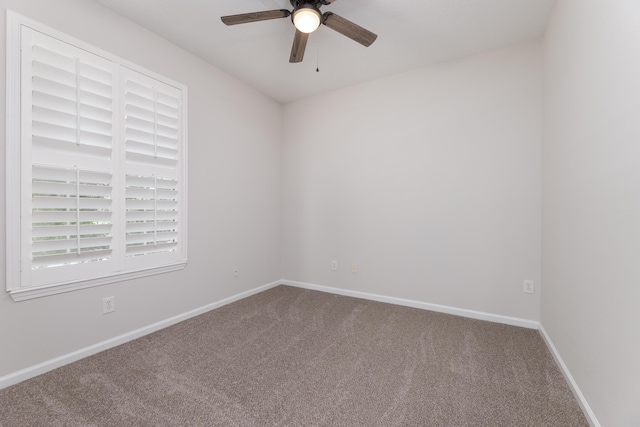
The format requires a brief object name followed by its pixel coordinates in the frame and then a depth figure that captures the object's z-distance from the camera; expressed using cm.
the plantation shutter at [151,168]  228
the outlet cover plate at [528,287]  252
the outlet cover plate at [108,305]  212
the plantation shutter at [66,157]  176
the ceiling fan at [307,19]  181
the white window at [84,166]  171
